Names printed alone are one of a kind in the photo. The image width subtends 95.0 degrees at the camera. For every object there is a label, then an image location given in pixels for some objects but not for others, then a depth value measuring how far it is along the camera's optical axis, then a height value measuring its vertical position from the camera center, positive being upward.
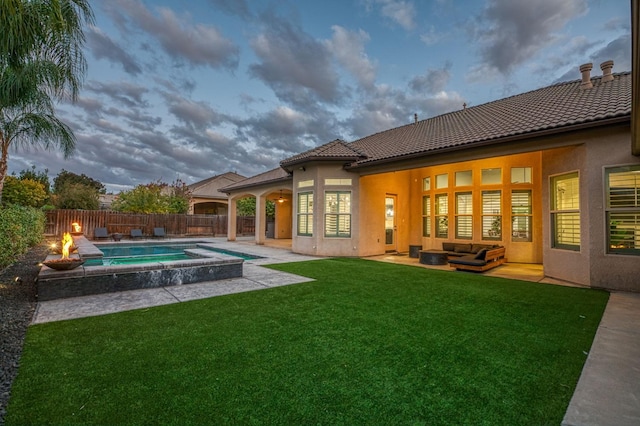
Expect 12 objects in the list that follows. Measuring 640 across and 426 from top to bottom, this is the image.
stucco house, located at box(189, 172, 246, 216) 31.66 +2.52
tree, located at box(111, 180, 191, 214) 23.91 +1.64
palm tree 3.99 +2.68
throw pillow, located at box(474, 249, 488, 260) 9.15 -1.01
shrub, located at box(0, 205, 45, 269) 7.63 -0.45
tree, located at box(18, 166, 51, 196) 28.88 +4.30
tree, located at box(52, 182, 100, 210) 24.72 +1.71
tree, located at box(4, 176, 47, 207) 22.23 +2.03
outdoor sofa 9.01 -1.12
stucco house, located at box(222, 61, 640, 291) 6.68 +1.30
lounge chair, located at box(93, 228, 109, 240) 18.76 -0.93
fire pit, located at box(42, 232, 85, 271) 5.57 -0.85
